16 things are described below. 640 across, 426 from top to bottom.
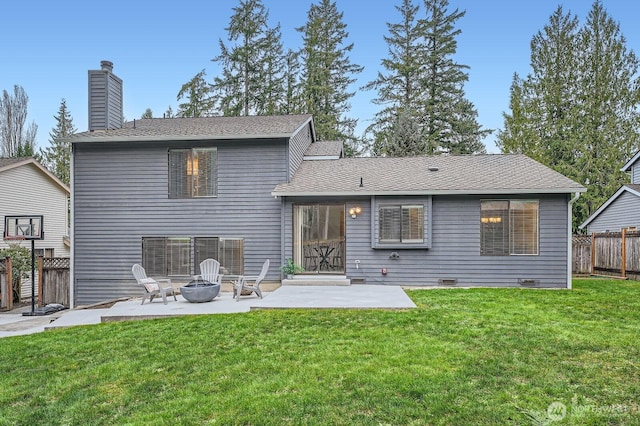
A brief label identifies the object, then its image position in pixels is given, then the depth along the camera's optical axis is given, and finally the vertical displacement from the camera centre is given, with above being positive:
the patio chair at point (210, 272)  9.54 -1.18
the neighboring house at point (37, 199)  15.23 +0.72
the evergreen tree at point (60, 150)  29.08 +4.70
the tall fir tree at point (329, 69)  24.33 +8.45
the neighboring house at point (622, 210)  15.04 +0.30
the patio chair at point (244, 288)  8.48 -1.36
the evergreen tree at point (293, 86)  24.47 +7.45
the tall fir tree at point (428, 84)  24.33 +7.55
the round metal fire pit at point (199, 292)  8.30 -1.41
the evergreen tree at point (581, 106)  21.38 +5.76
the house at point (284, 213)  10.26 +0.12
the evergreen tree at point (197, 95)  23.53 +6.65
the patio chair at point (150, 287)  8.22 -1.35
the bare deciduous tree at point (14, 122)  28.20 +6.20
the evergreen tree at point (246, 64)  23.70 +8.40
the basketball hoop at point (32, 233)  9.94 -0.36
